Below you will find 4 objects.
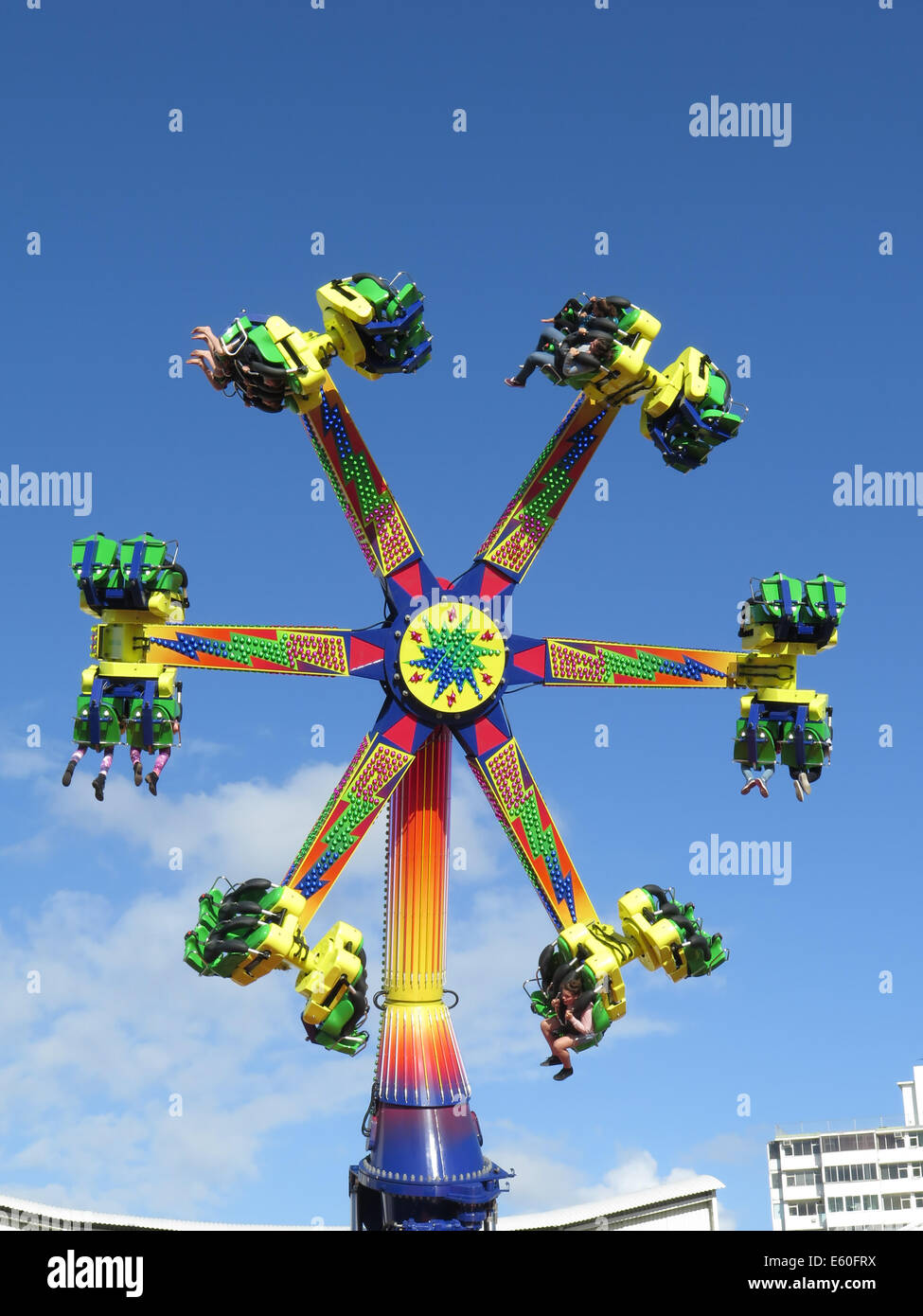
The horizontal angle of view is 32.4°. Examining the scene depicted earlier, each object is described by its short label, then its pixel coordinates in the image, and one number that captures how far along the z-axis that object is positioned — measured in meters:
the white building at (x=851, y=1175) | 42.56
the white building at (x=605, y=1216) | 22.73
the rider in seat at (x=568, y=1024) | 17.28
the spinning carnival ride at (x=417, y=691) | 16.58
